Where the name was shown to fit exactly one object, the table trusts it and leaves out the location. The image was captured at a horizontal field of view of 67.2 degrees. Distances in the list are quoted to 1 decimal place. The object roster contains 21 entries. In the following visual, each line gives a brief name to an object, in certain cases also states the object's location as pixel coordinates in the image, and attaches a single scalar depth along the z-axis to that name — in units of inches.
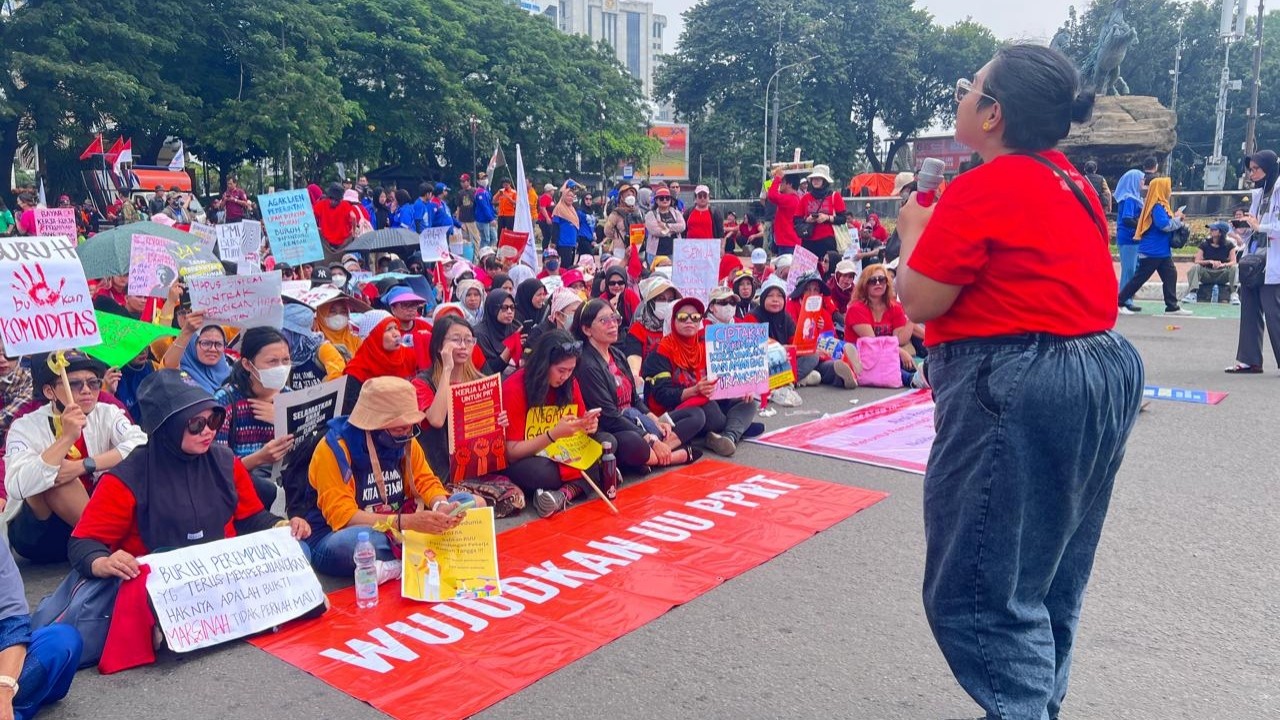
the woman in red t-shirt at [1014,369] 87.1
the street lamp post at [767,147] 1707.9
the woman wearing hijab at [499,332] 280.8
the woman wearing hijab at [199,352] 221.1
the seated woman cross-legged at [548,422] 218.5
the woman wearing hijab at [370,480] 170.7
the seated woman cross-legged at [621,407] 241.3
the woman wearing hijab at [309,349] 246.1
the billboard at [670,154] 2044.8
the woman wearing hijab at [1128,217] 514.3
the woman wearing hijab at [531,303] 322.7
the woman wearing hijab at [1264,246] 331.0
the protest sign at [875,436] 262.2
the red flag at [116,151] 875.5
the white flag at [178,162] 987.9
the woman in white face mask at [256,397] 203.5
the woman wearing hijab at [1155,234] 471.8
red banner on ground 138.3
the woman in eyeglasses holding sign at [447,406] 211.9
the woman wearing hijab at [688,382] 272.8
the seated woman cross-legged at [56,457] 167.3
